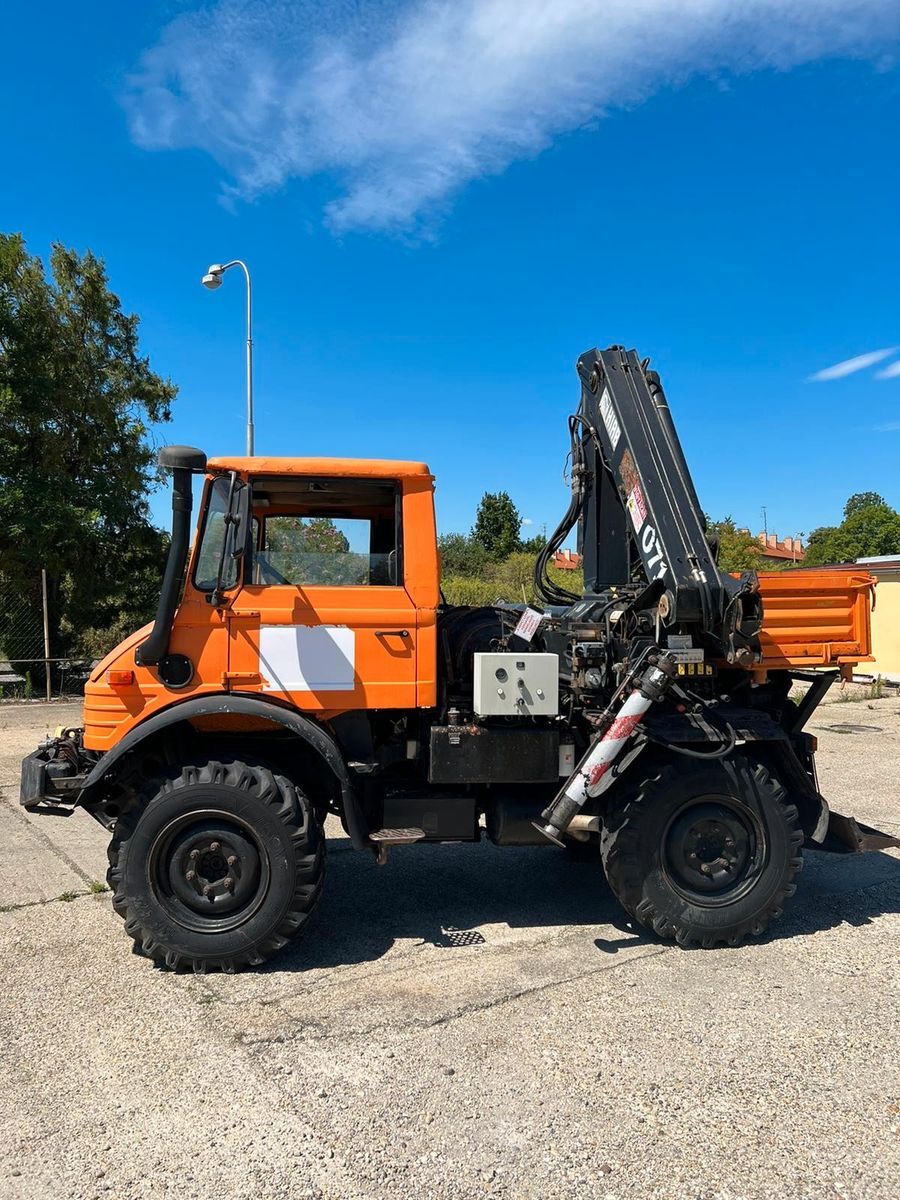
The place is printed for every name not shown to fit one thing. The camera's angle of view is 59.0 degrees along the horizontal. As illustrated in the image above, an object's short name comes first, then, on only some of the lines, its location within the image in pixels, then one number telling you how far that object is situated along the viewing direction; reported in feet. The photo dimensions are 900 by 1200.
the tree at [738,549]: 73.41
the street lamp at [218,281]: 40.91
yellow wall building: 53.21
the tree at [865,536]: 196.13
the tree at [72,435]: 43.75
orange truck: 12.87
